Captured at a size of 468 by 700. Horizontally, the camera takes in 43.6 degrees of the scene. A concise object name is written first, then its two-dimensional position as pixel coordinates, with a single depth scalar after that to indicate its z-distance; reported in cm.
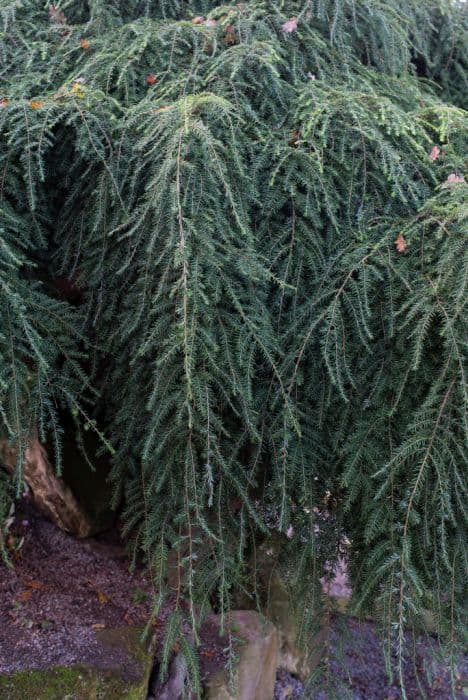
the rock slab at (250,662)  205
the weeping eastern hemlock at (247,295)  171
